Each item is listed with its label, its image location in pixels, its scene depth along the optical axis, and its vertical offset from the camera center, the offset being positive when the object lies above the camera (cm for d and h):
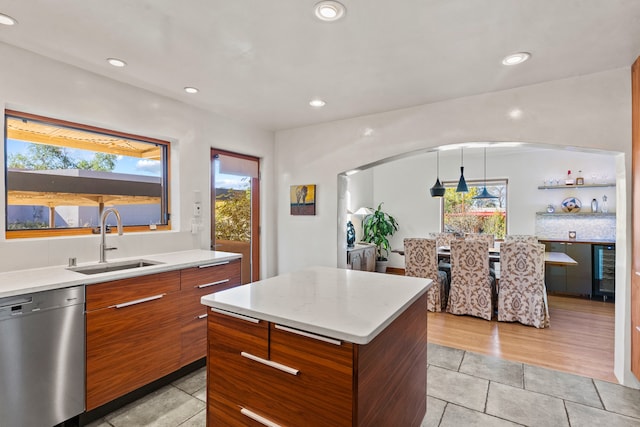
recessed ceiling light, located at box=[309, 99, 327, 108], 316 +114
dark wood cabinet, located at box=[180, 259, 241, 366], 245 -72
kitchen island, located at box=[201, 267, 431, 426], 112 -58
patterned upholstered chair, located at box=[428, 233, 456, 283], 508 -46
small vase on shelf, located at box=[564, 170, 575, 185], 532 +58
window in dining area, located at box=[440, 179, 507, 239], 604 +7
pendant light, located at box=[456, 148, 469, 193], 498 +43
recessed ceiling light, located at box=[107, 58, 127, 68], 228 +111
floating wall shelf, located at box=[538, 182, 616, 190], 504 +47
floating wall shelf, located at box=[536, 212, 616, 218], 500 -1
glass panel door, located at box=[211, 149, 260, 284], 364 +7
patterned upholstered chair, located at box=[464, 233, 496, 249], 523 -41
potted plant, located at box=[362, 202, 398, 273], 665 -39
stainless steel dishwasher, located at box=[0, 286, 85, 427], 162 -80
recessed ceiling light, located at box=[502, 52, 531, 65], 220 +112
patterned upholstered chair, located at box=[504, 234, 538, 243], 479 -40
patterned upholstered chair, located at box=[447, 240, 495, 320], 388 -85
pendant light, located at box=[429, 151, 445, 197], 499 +37
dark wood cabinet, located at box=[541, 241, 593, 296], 485 -94
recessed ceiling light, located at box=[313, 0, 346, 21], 167 +112
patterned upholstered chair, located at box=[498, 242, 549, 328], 361 -85
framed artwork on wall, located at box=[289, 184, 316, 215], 400 +18
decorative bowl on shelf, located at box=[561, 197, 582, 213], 530 +15
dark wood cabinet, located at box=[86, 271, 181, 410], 194 -82
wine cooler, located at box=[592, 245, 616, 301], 467 -87
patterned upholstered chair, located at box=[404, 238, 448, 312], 420 -71
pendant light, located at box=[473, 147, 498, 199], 511 +30
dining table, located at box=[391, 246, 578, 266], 393 -59
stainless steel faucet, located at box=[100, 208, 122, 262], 244 -12
